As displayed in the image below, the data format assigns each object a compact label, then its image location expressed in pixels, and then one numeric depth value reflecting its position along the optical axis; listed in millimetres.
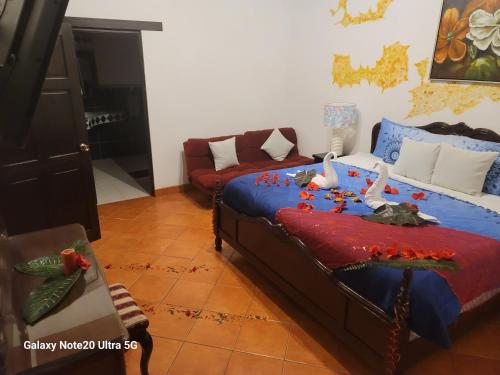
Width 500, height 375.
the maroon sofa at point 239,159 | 4133
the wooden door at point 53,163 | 2764
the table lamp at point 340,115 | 4066
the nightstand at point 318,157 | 4396
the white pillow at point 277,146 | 4809
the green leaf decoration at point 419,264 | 1558
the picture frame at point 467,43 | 2943
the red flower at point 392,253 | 1713
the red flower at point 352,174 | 3173
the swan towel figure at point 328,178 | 2770
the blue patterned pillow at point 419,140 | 2783
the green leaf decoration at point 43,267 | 1429
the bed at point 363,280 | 1595
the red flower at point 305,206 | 2387
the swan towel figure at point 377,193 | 2434
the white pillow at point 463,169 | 2730
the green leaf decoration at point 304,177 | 2855
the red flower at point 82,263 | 1457
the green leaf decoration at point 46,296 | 1206
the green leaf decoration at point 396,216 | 2148
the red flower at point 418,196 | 2633
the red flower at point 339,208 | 2351
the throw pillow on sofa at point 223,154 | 4379
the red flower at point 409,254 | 1689
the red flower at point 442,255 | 1690
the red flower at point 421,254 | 1687
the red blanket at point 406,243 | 1771
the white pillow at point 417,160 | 3020
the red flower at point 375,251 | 1748
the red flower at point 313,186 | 2773
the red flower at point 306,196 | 2559
